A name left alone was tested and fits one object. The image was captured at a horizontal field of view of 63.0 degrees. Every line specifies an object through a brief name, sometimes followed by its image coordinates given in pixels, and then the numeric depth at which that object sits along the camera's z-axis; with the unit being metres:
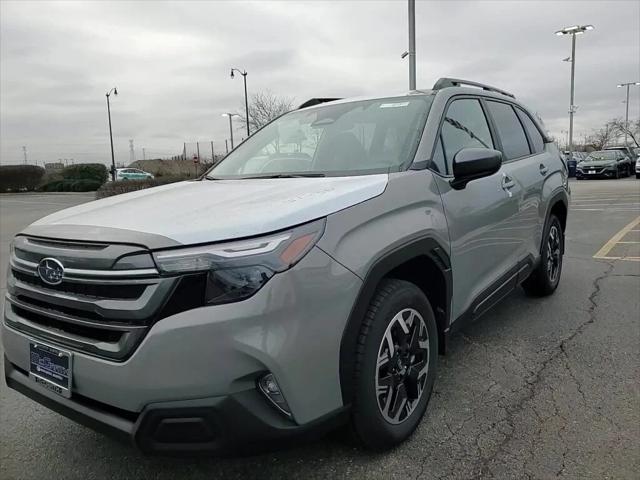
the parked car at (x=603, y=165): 26.64
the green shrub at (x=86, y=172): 39.59
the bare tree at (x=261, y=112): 38.91
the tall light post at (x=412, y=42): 13.24
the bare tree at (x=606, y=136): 79.55
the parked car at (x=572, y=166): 30.14
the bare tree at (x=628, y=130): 75.69
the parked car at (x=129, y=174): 39.17
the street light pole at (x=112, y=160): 38.48
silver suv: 1.85
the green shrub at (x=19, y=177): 38.19
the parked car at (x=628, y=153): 30.75
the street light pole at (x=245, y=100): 35.75
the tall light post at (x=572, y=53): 33.12
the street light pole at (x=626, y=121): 60.97
